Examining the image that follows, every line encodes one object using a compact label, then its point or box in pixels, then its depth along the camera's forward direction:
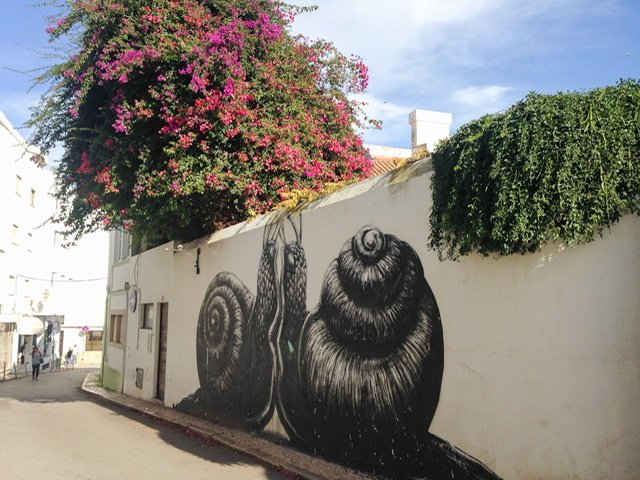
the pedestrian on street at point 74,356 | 38.34
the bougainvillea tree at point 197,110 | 11.23
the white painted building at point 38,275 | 28.23
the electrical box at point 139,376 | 16.10
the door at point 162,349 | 14.83
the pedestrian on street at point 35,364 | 26.02
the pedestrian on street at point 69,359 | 37.38
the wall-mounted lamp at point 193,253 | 12.85
